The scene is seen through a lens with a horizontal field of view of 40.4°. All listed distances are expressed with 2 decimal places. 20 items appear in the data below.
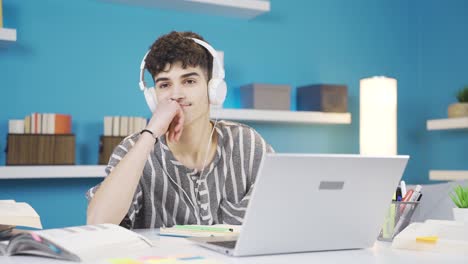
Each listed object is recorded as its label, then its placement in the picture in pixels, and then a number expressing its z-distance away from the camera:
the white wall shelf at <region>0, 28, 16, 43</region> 2.73
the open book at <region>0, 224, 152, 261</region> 1.01
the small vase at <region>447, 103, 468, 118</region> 3.50
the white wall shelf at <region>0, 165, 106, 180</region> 2.75
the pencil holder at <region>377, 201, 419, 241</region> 1.32
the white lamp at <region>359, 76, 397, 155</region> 3.44
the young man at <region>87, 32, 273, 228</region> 1.75
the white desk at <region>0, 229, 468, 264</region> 1.02
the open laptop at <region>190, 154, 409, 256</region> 1.01
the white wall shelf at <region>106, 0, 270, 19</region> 3.15
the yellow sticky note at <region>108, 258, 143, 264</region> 0.99
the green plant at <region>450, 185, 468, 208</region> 1.31
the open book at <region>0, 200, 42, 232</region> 1.20
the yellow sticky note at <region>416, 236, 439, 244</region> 1.17
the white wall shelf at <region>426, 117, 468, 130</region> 3.43
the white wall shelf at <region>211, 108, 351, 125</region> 3.26
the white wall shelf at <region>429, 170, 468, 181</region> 3.40
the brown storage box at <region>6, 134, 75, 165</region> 2.79
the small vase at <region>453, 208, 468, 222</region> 1.30
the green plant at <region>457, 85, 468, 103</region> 3.57
